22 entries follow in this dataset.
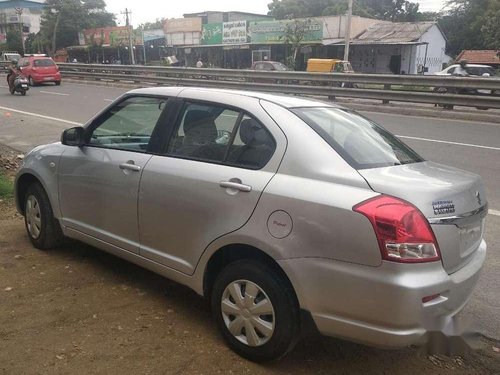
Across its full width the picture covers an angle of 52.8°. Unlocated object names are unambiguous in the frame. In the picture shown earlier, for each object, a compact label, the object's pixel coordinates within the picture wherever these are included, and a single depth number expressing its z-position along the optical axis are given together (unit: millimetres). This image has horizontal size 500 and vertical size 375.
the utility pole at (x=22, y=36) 58622
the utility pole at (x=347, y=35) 29106
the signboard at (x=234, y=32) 40812
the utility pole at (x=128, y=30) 47328
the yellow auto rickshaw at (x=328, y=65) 23641
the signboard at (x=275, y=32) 36938
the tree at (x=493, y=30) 37000
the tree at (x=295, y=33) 36728
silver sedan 2387
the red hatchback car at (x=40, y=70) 26375
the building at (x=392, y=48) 37656
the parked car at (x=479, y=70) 23408
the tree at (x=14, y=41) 70400
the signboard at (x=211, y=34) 42938
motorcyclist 20906
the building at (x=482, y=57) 42781
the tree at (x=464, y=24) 52519
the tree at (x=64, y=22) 62719
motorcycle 20719
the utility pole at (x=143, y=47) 50709
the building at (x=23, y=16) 80562
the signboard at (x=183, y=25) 45112
